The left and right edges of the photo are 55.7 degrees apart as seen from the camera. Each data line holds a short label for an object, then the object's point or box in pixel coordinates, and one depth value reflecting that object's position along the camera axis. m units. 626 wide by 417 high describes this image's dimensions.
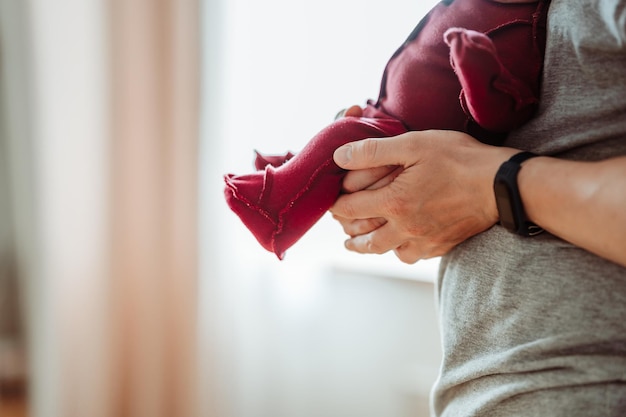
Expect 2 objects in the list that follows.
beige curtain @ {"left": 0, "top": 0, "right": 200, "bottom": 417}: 1.60
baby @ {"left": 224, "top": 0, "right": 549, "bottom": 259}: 0.64
